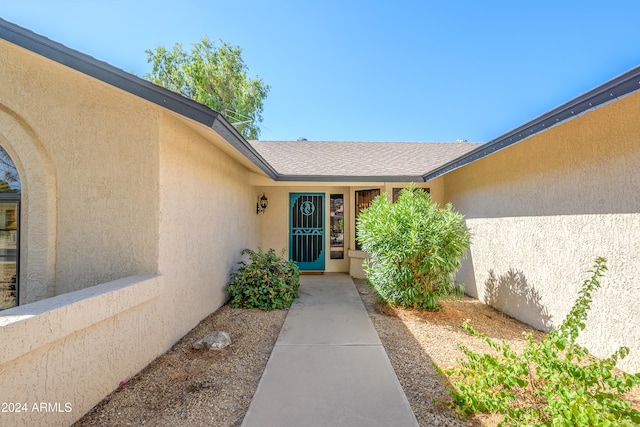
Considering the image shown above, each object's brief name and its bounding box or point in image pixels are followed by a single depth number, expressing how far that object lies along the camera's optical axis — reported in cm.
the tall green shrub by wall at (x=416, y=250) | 502
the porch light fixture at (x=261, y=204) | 894
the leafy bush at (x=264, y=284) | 545
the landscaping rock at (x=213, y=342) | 369
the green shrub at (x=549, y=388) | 163
